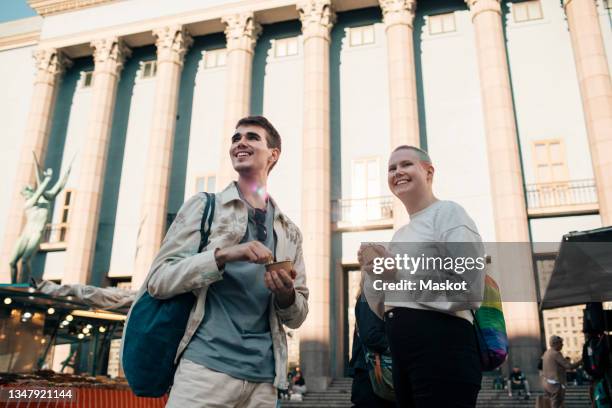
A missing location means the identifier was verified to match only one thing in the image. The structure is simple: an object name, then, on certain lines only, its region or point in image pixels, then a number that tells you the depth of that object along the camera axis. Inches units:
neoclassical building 722.8
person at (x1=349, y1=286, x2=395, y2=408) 143.6
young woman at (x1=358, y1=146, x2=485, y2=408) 89.4
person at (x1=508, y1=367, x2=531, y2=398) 596.6
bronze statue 733.9
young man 83.6
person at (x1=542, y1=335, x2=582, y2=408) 420.5
